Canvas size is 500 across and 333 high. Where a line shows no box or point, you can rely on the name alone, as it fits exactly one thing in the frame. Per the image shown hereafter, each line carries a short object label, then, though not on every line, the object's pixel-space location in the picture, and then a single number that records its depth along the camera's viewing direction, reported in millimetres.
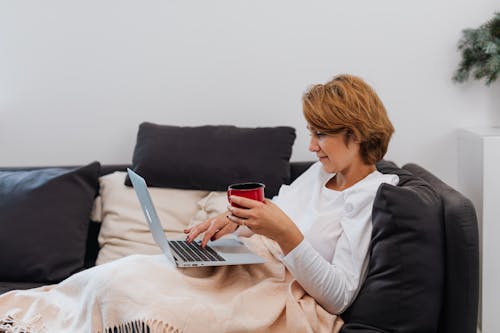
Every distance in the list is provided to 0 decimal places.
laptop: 1629
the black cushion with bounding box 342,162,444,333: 1577
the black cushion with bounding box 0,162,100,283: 2289
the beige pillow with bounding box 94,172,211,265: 2379
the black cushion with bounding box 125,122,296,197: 2383
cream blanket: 1466
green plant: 2482
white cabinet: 2373
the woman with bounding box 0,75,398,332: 1479
